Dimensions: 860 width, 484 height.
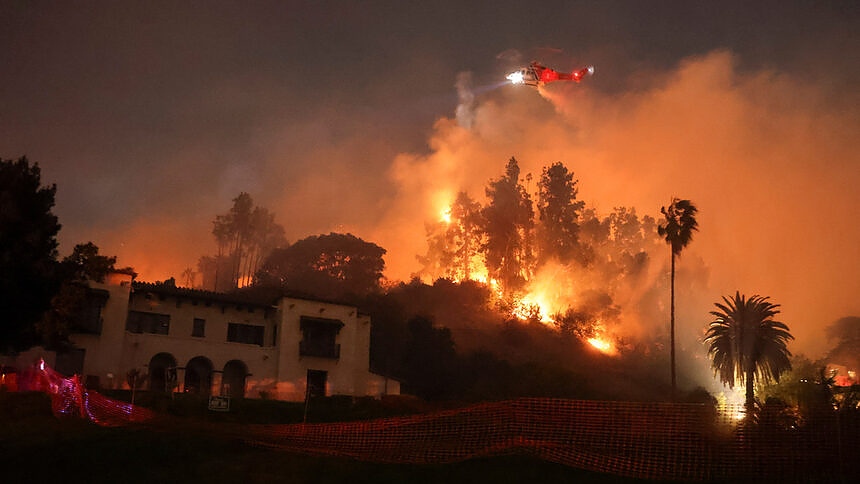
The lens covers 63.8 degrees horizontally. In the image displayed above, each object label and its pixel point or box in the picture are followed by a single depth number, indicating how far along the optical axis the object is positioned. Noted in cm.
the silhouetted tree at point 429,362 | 5241
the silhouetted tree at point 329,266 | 9025
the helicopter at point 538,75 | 5978
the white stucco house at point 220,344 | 4284
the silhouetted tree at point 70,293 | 3059
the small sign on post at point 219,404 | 2519
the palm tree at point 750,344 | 5400
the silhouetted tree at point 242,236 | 11669
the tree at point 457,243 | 10469
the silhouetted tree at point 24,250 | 2559
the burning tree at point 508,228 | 9656
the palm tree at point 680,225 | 5534
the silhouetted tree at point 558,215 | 9831
